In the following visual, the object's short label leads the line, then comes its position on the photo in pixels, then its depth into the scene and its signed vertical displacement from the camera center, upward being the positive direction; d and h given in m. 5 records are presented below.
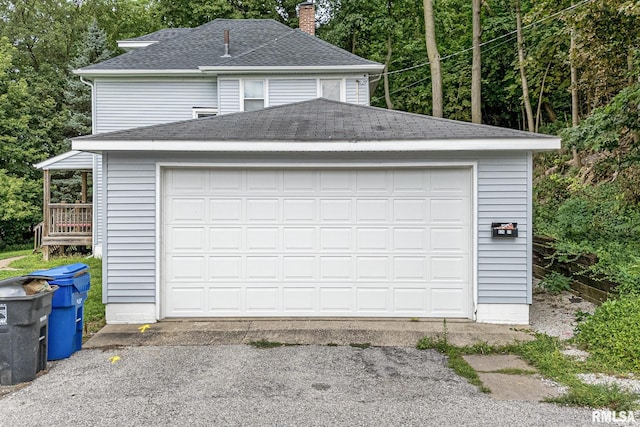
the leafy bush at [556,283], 6.75 -1.15
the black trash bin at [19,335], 3.92 -1.21
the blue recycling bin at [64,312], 4.49 -1.13
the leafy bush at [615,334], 4.21 -1.33
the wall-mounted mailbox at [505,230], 5.63 -0.22
